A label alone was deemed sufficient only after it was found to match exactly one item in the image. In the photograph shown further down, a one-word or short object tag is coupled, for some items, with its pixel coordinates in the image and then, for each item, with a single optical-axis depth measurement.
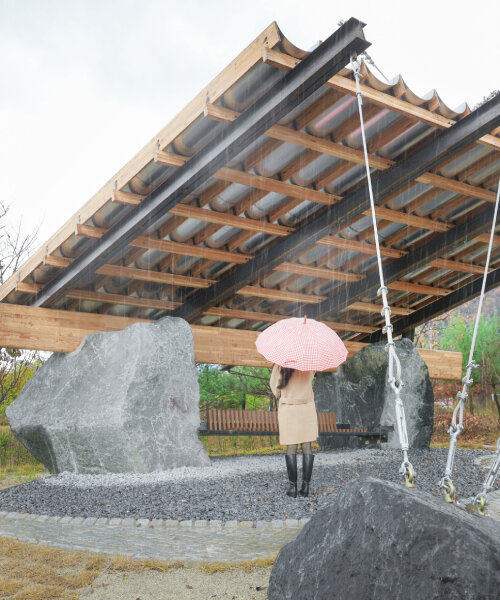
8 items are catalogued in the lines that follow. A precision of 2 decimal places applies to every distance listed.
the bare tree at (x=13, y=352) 10.80
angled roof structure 4.96
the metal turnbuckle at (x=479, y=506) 2.53
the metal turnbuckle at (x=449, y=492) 2.38
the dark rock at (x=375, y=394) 9.06
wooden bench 8.51
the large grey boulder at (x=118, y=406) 6.60
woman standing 5.27
